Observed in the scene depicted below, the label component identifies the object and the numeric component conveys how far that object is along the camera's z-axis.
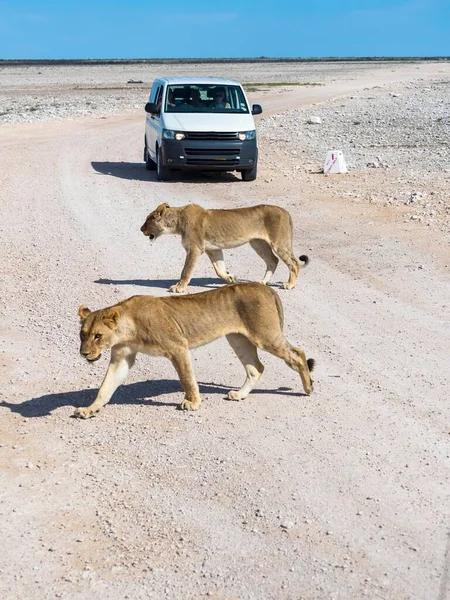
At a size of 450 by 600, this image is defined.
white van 21.12
